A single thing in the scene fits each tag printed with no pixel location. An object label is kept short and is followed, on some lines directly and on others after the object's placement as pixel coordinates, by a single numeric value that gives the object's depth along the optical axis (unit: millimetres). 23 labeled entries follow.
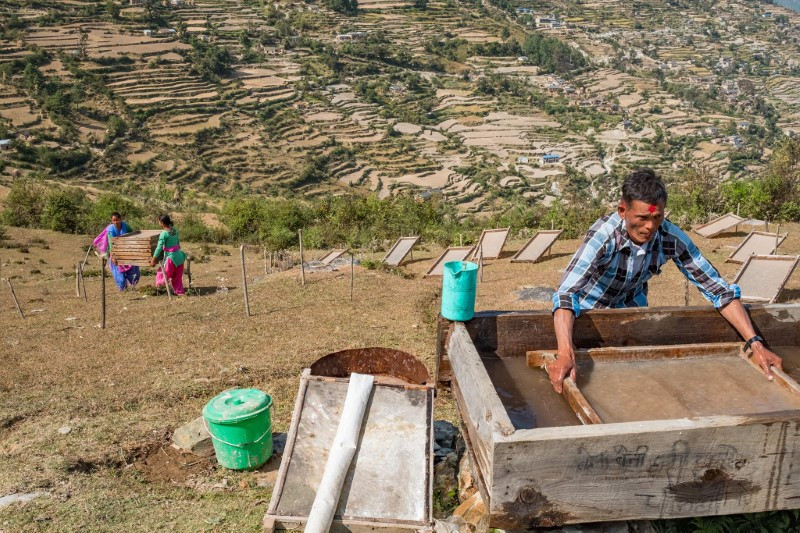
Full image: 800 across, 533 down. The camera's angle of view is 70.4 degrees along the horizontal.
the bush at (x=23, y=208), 19114
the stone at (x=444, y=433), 3703
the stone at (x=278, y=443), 4008
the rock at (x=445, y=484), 3122
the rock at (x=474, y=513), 2529
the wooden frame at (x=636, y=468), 1959
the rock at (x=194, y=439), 3869
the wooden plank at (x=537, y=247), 12467
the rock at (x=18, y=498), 3225
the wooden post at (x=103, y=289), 7195
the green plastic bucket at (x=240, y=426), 3502
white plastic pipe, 2646
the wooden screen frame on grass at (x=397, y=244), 12820
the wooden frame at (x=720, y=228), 13422
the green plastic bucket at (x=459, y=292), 2881
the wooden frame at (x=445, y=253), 11492
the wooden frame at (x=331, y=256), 12864
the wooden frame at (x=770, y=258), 7574
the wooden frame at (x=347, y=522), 2689
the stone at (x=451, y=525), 2617
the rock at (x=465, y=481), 3023
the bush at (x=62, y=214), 18578
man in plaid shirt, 2707
